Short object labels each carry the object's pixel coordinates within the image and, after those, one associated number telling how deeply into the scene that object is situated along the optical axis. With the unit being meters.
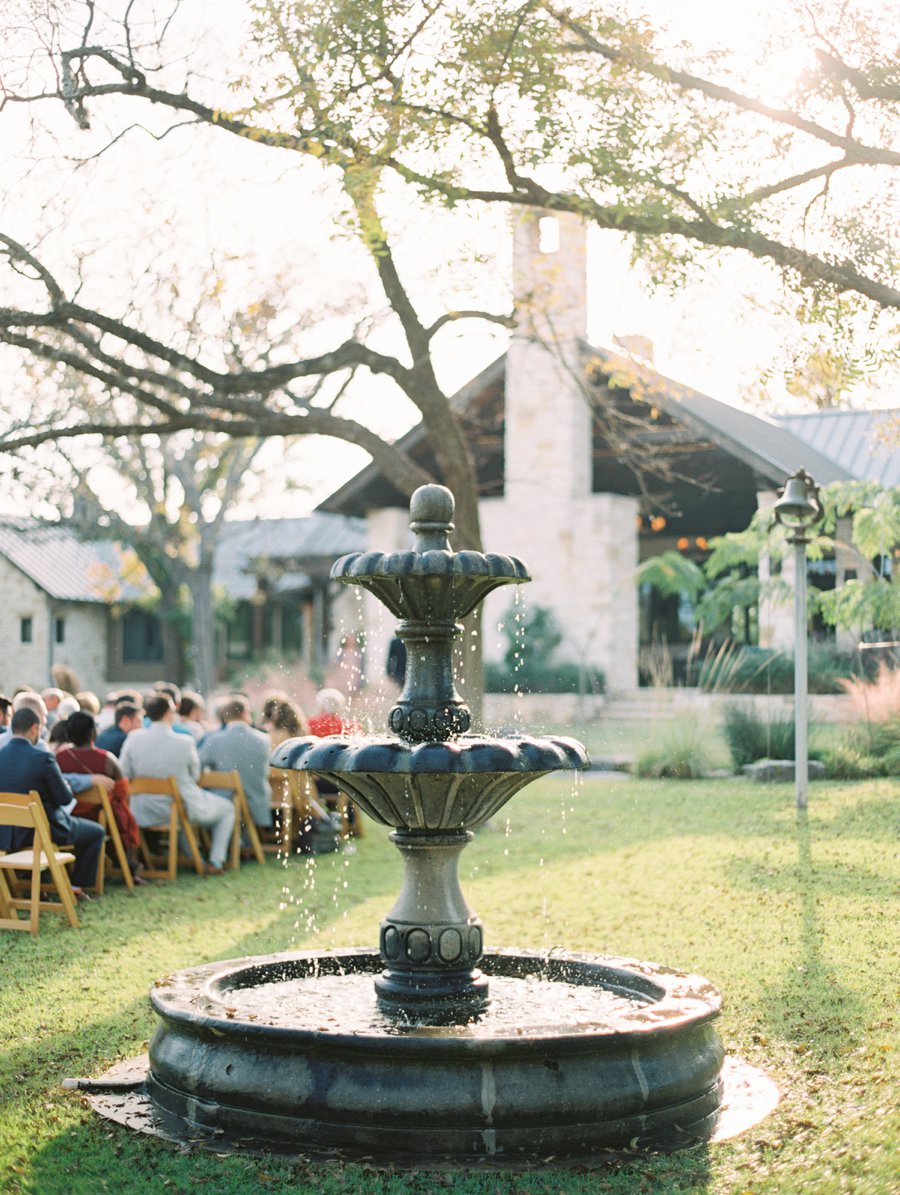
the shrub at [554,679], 29.09
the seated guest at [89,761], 11.61
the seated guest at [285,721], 14.02
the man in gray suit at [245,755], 13.55
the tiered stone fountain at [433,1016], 5.45
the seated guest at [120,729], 13.39
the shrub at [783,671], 23.66
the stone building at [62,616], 46.59
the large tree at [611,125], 9.30
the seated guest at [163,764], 12.53
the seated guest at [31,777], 10.29
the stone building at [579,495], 29.47
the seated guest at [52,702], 14.75
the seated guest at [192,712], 14.89
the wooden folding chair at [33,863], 9.55
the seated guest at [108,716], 15.12
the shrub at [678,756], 19.56
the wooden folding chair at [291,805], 13.87
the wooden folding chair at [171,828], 12.26
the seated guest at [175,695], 13.88
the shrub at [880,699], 18.89
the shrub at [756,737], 19.44
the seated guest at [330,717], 13.96
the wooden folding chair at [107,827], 11.39
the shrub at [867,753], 18.33
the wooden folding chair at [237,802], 13.09
